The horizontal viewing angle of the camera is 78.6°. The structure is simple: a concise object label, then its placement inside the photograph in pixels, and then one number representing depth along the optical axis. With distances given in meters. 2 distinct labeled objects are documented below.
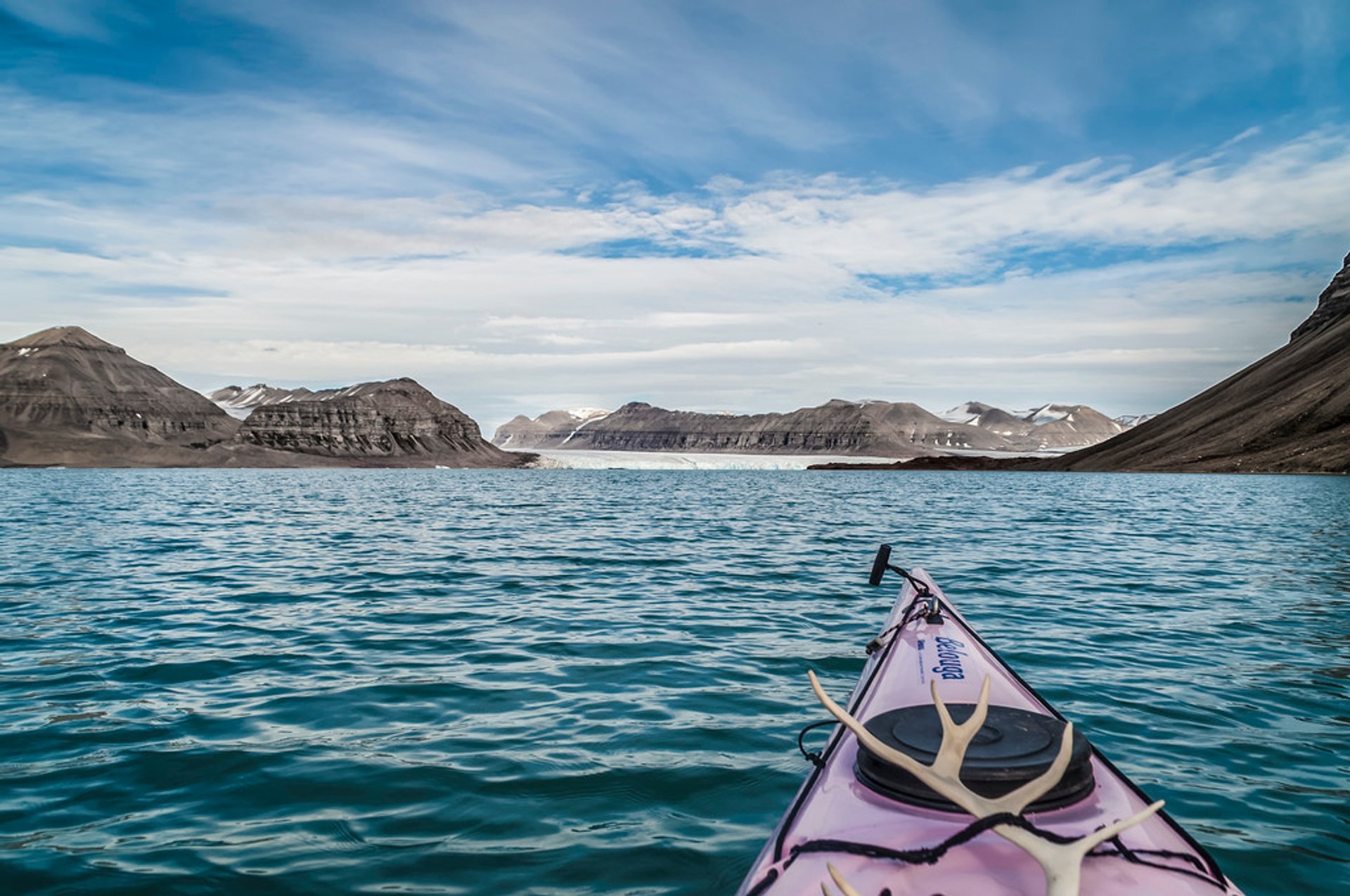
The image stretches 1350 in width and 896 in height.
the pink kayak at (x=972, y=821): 3.10
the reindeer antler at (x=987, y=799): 2.92
